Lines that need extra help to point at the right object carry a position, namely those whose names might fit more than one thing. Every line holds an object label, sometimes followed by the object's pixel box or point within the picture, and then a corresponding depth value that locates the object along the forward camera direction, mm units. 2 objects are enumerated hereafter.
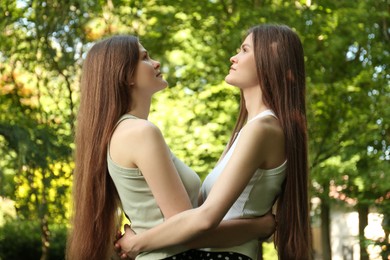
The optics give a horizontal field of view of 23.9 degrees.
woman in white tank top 3377
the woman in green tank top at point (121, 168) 3426
